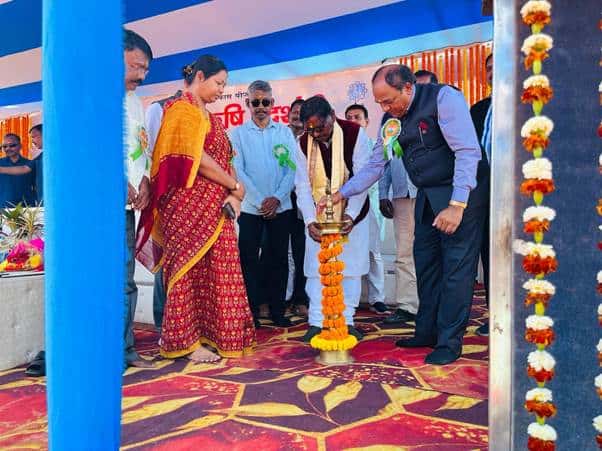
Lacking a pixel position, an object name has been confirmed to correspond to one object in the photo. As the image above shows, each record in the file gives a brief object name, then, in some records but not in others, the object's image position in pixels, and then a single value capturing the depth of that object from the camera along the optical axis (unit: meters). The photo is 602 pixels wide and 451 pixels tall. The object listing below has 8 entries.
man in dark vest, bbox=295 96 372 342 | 2.92
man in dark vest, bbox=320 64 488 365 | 2.34
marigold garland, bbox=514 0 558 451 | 1.05
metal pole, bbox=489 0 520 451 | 1.12
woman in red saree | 2.48
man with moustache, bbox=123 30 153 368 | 2.29
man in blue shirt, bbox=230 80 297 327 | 3.35
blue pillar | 0.90
